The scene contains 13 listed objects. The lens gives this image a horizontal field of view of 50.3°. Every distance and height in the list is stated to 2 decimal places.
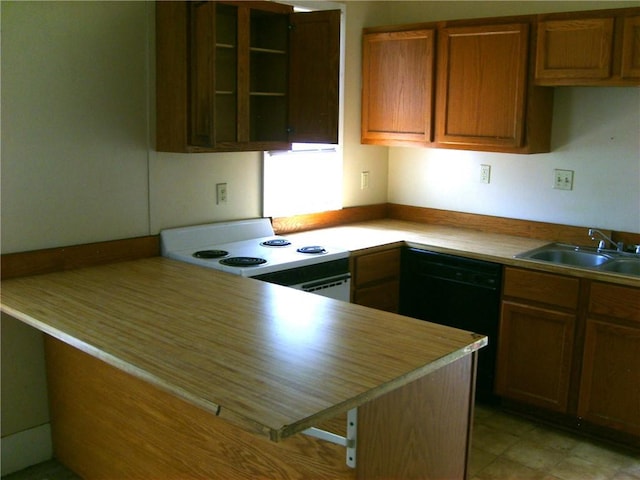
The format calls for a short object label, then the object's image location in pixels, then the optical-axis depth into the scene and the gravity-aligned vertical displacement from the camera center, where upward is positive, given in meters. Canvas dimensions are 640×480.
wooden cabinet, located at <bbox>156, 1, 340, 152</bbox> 3.01 +0.25
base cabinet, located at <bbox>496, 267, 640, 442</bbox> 3.07 -1.01
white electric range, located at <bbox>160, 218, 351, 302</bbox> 3.10 -0.60
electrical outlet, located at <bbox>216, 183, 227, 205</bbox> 3.56 -0.34
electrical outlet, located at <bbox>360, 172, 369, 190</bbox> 4.40 -0.31
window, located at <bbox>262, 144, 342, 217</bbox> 3.84 -0.30
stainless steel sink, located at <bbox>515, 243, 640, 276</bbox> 3.38 -0.62
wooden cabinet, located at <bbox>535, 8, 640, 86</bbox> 3.13 +0.41
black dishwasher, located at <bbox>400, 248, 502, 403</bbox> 3.49 -0.86
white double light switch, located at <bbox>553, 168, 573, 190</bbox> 3.75 -0.24
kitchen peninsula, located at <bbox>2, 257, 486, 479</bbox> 1.75 -0.64
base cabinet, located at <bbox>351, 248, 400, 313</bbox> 3.59 -0.79
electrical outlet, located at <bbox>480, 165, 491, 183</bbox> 4.08 -0.24
